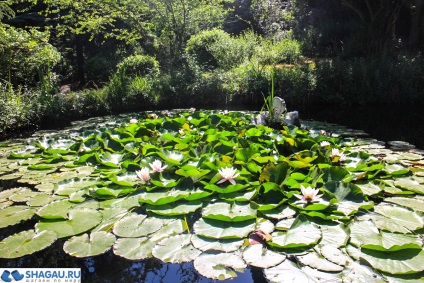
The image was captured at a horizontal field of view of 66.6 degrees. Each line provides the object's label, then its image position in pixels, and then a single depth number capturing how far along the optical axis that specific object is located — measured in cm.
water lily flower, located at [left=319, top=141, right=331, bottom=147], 331
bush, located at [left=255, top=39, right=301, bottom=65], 1093
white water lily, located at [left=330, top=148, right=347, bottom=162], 296
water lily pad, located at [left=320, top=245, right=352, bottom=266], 175
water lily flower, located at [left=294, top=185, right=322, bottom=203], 225
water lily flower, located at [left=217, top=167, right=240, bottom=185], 255
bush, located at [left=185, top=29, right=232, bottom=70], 1075
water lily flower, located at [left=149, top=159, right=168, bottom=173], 281
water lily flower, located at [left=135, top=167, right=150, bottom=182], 269
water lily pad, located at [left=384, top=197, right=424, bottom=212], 234
